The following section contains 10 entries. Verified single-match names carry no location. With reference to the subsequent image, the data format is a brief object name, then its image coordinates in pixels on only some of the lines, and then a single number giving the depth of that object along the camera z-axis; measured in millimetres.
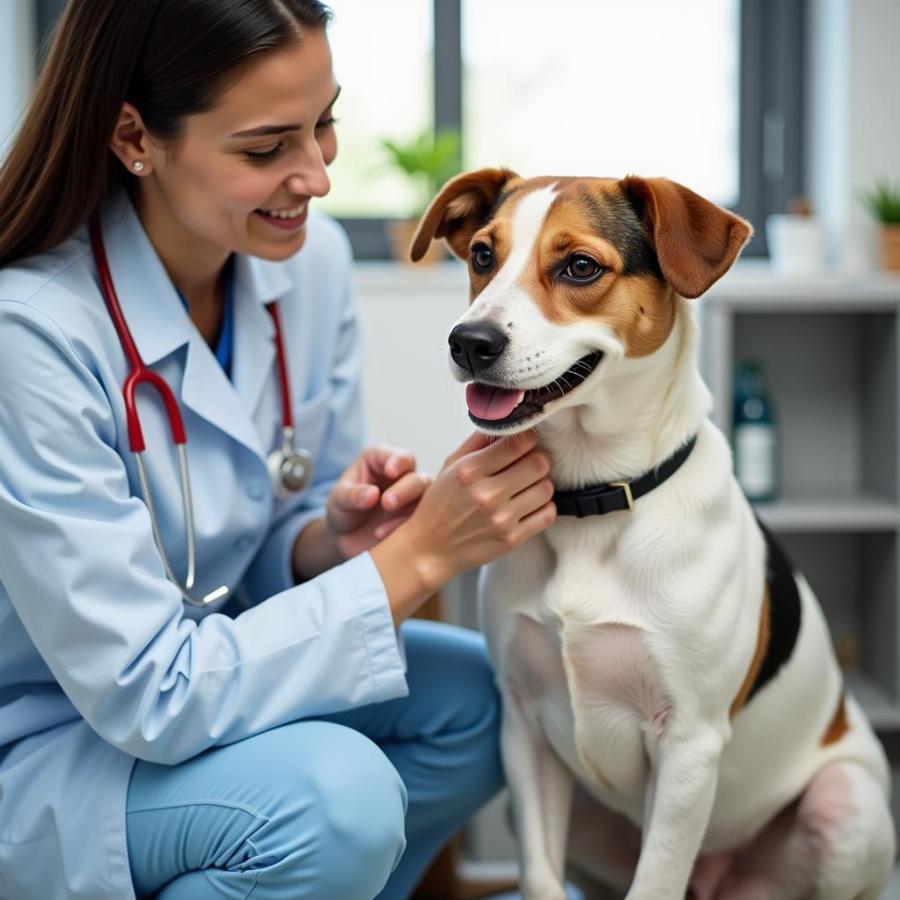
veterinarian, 1231
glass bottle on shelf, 2334
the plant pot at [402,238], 2607
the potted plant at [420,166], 2586
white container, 2488
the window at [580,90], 2744
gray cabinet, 2264
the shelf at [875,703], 2266
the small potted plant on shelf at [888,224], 2477
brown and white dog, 1227
